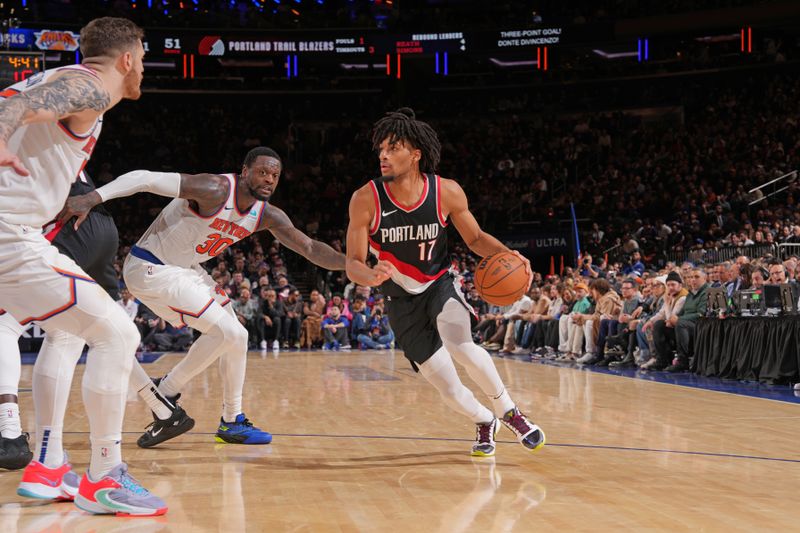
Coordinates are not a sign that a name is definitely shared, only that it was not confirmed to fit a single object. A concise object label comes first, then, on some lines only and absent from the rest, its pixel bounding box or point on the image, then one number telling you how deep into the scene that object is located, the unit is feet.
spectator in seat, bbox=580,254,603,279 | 50.11
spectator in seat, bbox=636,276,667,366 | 36.40
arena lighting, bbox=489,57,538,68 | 93.91
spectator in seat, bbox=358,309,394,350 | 56.49
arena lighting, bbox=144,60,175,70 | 92.32
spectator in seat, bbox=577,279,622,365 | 39.83
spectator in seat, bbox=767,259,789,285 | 29.65
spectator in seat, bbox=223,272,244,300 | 57.62
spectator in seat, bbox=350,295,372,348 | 57.31
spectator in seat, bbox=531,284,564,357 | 46.01
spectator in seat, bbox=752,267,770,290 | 31.47
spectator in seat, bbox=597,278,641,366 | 37.91
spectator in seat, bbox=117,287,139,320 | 51.68
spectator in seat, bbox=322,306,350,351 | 56.80
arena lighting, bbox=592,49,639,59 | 89.54
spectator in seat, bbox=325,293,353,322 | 57.86
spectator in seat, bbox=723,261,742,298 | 34.46
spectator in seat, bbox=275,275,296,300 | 58.18
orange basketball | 14.93
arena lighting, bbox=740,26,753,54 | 78.64
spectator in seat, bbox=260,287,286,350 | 55.98
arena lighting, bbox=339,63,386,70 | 93.62
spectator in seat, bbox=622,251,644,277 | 50.72
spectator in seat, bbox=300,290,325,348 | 57.41
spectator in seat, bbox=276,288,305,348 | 56.95
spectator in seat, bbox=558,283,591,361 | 42.57
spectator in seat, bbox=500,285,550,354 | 50.08
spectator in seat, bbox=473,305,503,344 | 54.49
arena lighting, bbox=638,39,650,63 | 82.53
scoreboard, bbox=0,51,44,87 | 38.11
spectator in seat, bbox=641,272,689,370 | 34.24
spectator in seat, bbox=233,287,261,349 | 54.95
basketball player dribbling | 15.12
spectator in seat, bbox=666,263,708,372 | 33.42
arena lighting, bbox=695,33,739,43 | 85.17
